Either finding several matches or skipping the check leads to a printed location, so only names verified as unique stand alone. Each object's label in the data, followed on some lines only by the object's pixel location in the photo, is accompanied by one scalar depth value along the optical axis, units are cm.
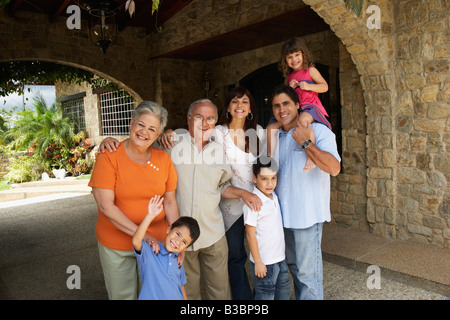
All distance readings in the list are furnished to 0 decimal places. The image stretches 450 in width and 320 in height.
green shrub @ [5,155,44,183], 1107
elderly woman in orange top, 194
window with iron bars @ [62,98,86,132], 1309
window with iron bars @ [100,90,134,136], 1052
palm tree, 1164
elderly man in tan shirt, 223
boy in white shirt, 221
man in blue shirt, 213
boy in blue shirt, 188
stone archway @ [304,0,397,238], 379
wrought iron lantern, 418
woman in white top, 240
